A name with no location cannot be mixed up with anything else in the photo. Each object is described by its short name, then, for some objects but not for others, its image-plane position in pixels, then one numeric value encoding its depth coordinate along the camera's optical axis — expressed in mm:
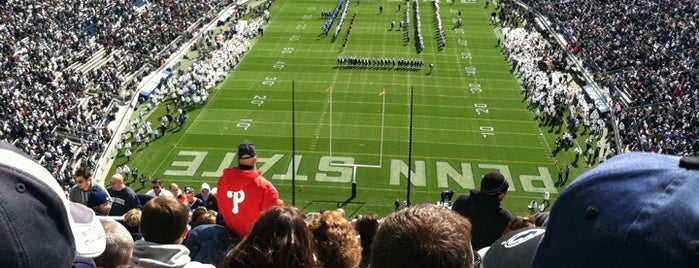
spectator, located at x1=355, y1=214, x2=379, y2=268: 5527
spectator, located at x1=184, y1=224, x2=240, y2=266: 4781
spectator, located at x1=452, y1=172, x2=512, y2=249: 5570
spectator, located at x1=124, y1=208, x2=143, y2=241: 5719
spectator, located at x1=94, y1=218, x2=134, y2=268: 3715
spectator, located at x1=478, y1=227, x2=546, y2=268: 2529
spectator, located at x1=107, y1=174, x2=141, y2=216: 7660
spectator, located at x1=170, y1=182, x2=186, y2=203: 10902
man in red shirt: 5336
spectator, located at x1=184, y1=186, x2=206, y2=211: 10890
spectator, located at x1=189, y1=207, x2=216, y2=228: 6336
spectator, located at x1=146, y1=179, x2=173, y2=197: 9323
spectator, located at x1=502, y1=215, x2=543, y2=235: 4828
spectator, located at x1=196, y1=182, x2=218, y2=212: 9266
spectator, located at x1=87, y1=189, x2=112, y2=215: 6848
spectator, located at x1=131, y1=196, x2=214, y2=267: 3875
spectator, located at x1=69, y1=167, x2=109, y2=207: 8023
